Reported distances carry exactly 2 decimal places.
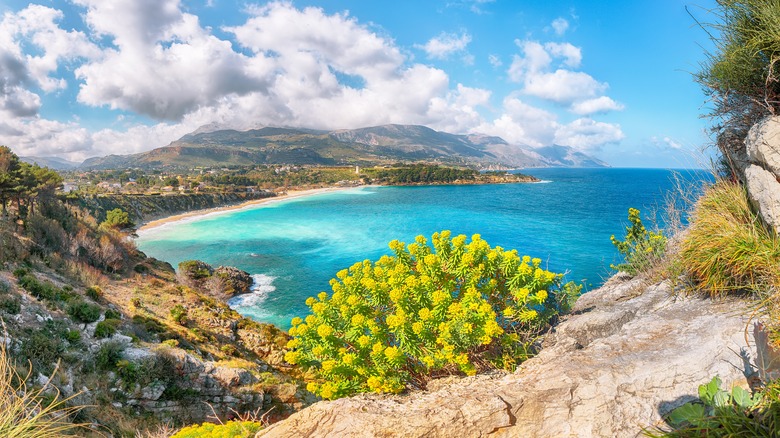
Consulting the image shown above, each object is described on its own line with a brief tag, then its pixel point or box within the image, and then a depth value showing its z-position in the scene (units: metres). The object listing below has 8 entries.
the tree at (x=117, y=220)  48.13
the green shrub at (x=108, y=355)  12.33
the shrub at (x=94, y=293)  18.97
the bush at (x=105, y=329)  14.09
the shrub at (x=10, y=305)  12.79
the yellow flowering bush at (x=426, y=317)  5.80
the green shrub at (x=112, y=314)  16.47
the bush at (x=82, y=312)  14.95
